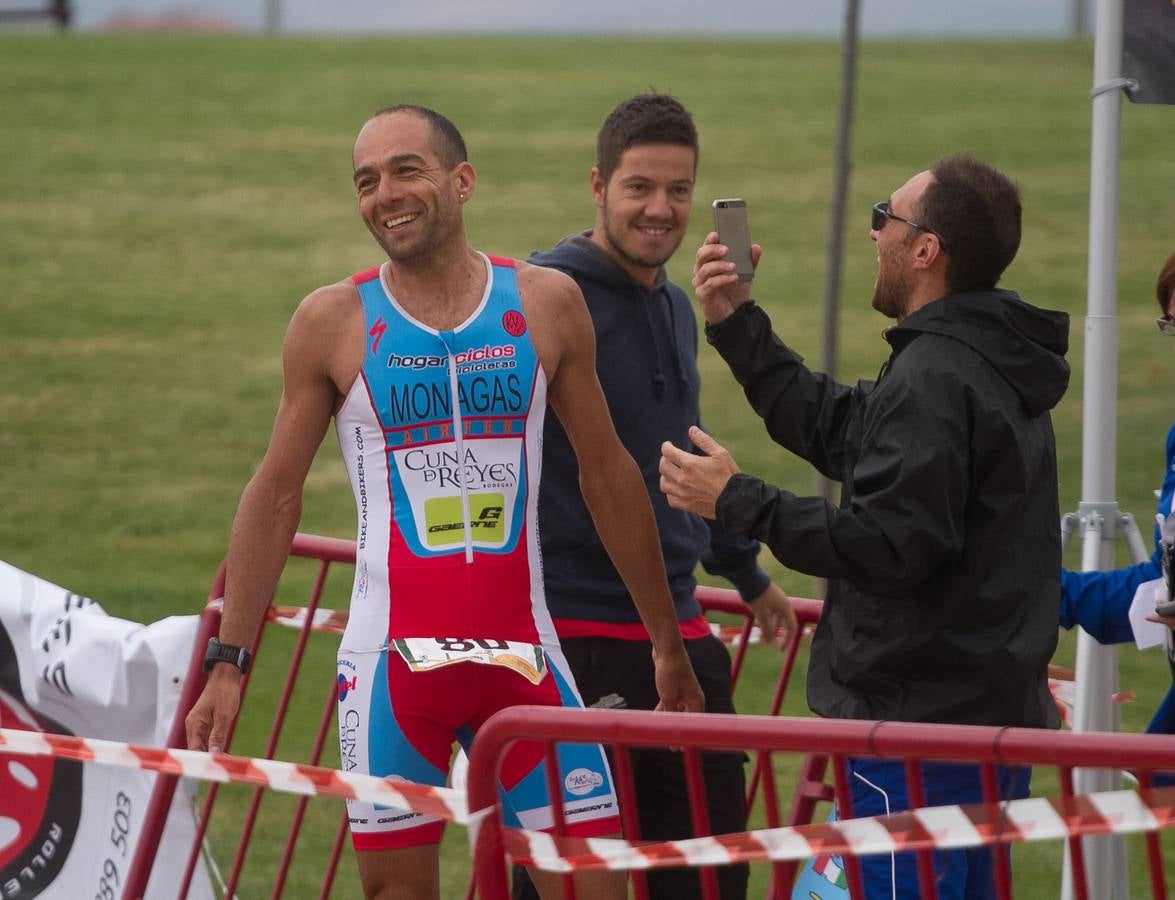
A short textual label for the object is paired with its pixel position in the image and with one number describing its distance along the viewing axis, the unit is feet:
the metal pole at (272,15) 293.82
